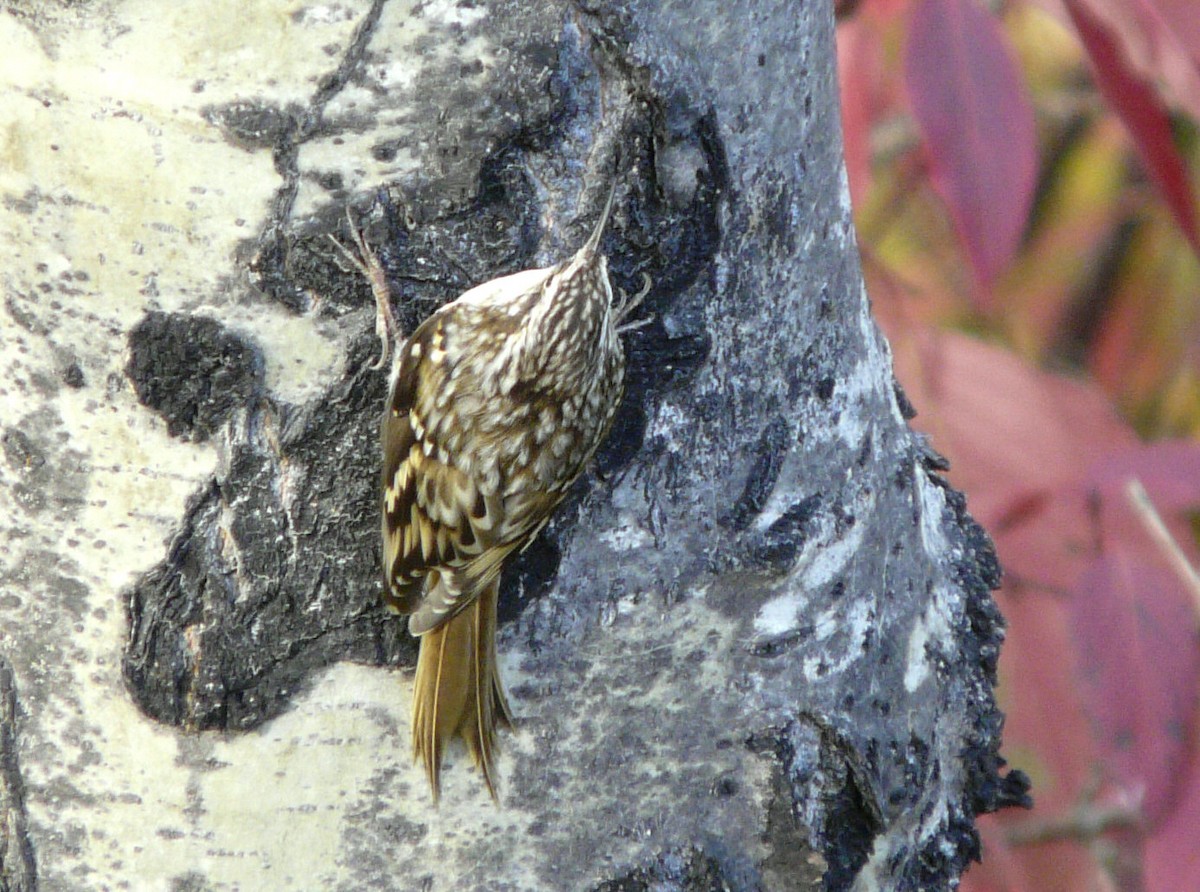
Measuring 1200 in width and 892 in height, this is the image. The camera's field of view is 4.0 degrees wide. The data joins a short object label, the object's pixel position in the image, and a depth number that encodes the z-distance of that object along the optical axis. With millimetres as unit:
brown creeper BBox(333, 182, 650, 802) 3676
